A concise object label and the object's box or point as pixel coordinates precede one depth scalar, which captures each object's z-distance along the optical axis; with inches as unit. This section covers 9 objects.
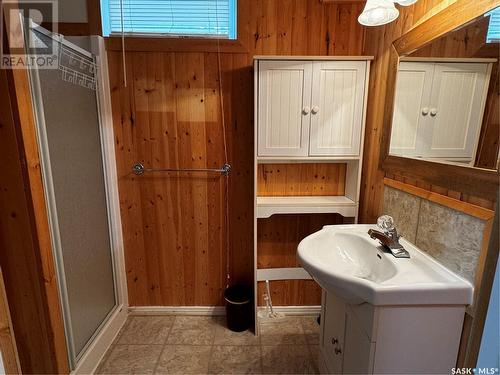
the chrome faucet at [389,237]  42.9
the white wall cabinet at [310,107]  59.7
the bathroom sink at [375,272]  32.9
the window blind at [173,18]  67.1
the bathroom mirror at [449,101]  32.4
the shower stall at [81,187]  47.6
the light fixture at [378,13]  44.3
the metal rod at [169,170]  70.5
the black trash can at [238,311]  71.2
